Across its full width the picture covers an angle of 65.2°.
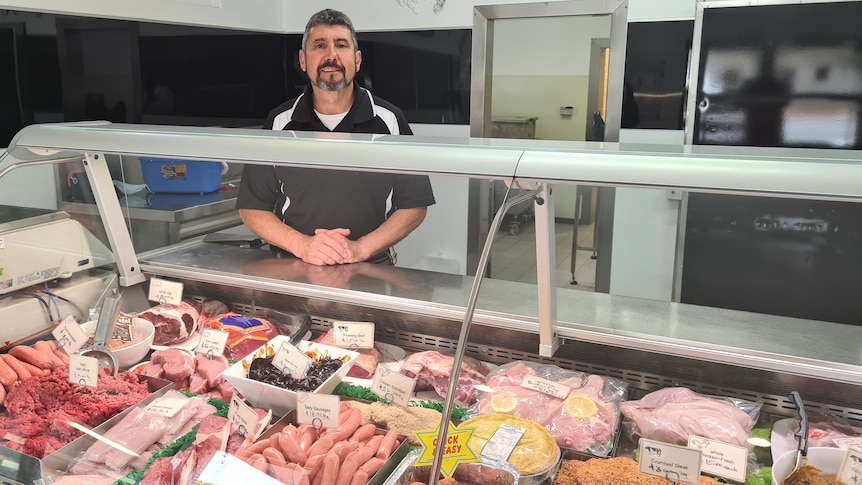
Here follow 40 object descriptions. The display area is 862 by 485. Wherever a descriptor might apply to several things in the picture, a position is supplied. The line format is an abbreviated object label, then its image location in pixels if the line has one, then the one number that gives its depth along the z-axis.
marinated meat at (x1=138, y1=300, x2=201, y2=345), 2.71
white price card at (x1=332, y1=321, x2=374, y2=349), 2.49
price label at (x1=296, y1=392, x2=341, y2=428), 2.06
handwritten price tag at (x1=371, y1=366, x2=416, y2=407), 2.11
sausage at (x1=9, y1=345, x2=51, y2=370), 2.43
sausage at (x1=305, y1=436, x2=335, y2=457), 1.95
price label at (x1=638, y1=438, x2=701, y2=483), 1.72
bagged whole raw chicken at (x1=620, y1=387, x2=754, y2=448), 1.94
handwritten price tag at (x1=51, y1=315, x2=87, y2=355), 2.53
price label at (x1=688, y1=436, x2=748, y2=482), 1.79
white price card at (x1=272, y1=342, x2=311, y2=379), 2.30
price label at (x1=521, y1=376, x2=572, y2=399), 2.18
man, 2.92
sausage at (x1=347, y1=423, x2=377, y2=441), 2.03
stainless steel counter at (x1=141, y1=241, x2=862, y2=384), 1.98
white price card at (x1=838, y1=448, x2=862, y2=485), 1.70
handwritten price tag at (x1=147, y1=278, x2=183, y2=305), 2.79
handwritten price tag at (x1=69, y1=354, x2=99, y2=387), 2.33
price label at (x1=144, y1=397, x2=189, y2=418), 2.21
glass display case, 1.70
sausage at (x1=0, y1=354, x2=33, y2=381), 2.35
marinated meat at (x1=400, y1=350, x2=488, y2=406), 2.28
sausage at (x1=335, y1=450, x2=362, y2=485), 1.87
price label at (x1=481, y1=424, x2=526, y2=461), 1.94
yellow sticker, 1.74
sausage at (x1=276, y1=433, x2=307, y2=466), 1.94
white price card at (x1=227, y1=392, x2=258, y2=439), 2.06
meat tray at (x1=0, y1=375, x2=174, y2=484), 1.95
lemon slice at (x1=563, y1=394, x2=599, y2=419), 2.10
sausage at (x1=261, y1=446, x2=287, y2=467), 1.89
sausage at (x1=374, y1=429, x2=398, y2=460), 1.96
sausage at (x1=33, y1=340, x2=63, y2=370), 2.45
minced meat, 2.08
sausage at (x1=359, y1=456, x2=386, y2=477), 1.89
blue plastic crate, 3.20
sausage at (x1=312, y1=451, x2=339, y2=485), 1.87
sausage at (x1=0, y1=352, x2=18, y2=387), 2.33
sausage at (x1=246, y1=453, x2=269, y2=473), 1.88
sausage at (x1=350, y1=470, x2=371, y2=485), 1.87
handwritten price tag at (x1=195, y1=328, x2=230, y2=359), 2.53
